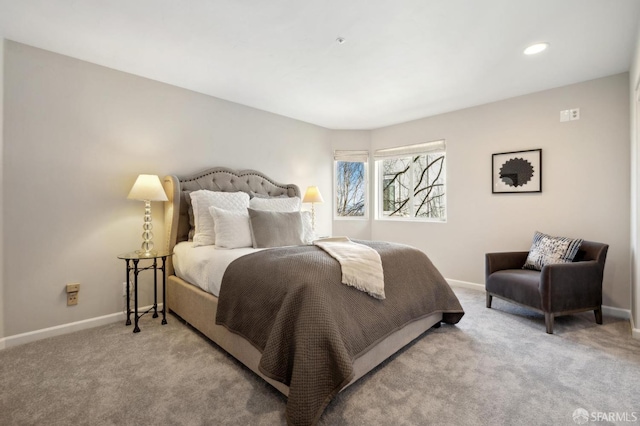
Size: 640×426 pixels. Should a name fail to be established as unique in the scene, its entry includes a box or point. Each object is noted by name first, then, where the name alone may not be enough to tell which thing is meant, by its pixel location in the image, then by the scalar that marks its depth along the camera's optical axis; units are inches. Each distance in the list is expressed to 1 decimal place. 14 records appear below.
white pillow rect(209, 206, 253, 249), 106.4
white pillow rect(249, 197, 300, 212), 133.6
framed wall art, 134.8
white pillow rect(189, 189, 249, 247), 114.2
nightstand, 102.7
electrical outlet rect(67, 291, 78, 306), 102.8
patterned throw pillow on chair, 111.3
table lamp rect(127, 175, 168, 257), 104.7
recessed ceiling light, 95.7
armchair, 99.8
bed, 56.5
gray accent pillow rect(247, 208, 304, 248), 107.2
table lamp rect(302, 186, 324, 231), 169.8
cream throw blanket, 73.1
